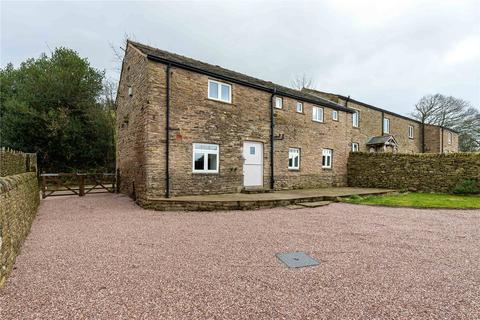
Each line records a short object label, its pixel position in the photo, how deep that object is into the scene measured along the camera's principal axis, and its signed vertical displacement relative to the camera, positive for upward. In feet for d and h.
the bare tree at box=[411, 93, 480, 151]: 120.67 +23.56
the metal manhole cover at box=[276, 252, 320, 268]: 14.29 -5.45
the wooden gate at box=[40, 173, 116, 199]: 65.00 -4.61
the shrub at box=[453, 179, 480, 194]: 44.65 -3.62
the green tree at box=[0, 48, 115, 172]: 65.62 +13.14
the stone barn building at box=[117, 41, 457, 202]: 34.27 +5.23
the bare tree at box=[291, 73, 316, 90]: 116.88 +38.01
